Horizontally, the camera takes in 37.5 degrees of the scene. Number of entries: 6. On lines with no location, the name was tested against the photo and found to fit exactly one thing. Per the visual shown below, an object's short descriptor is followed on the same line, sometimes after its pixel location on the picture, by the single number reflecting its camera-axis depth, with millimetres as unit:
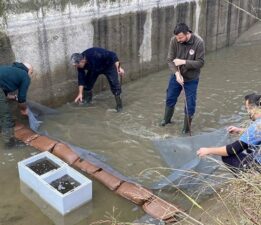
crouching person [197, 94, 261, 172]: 3750
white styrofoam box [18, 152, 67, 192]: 4770
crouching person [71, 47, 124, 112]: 6883
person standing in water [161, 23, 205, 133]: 5828
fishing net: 4730
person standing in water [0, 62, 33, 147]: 5672
